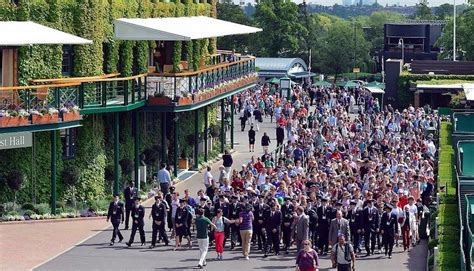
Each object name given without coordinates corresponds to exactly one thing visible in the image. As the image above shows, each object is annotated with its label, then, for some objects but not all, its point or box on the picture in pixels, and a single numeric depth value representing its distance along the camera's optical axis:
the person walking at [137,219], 32.78
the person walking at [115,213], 32.94
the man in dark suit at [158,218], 32.72
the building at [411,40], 112.08
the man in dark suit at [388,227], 31.33
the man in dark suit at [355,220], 31.36
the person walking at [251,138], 55.48
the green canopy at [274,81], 85.72
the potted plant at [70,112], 37.22
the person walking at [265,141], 53.41
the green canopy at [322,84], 86.51
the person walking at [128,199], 34.44
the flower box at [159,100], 43.21
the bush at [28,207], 37.59
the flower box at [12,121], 35.44
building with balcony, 37.38
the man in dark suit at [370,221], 31.34
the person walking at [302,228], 30.78
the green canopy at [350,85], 84.06
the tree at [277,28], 117.88
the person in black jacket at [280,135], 55.44
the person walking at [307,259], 26.34
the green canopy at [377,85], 81.28
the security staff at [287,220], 31.98
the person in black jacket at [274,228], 31.81
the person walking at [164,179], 40.41
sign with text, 35.88
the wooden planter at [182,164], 49.03
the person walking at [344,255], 27.61
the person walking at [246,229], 31.62
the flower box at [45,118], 36.22
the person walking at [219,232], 31.22
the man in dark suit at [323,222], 31.62
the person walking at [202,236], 30.39
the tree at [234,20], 125.19
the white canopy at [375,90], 78.53
